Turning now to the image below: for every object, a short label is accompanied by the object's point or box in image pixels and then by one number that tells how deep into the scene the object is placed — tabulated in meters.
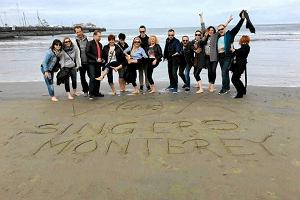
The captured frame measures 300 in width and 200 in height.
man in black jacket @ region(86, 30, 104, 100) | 5.59
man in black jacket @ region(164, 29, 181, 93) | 5.95
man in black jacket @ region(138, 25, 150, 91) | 6.04
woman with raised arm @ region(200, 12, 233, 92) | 5.69
